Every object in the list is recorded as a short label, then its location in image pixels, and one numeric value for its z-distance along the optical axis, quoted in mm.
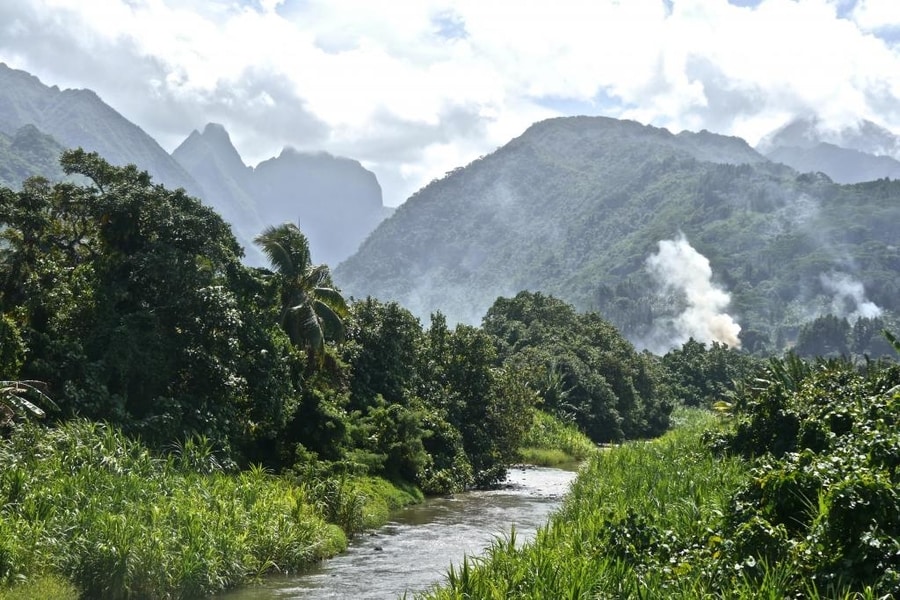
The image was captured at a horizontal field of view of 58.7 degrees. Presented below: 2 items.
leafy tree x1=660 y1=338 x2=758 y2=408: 104375
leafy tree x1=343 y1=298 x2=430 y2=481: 37812
